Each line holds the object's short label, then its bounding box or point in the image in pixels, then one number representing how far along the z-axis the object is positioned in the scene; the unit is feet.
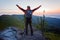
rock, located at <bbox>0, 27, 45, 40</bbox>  8.31
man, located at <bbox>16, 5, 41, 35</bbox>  8.36
